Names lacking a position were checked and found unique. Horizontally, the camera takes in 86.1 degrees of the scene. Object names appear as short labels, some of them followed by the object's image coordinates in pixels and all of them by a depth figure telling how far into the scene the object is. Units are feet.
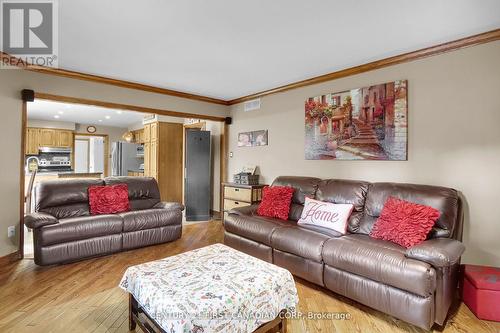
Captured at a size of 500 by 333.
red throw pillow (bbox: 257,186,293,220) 10.94
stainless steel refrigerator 22.79
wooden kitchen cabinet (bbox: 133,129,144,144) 25.52
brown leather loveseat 9.60
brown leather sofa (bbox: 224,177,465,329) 6.12
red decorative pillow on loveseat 11.78
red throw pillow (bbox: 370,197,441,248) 7.24
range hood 23.96
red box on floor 6.59
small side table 13.93
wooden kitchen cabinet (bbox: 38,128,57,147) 23.90
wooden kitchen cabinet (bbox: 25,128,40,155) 23.31
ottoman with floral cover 4.75
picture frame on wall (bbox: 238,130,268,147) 14.97
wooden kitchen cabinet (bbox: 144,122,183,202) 19.74
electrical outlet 10.31
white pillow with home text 8.96
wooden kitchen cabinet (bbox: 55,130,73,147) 24.91
